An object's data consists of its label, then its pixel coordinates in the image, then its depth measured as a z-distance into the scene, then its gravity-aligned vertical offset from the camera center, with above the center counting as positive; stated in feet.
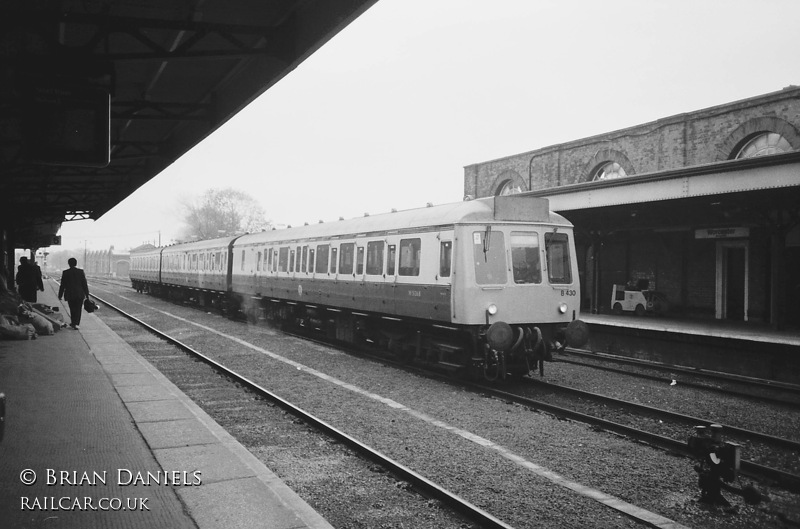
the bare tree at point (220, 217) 279.90 +25.51
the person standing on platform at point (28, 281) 63.62 -1.26
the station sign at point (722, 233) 58.85 +5.06
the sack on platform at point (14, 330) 41.68 -4.19
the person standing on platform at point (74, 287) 46.98 -1.30
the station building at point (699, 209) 47.60 +6.88
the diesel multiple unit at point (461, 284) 32.81 -0.31
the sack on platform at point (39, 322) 46.55 -4.05
